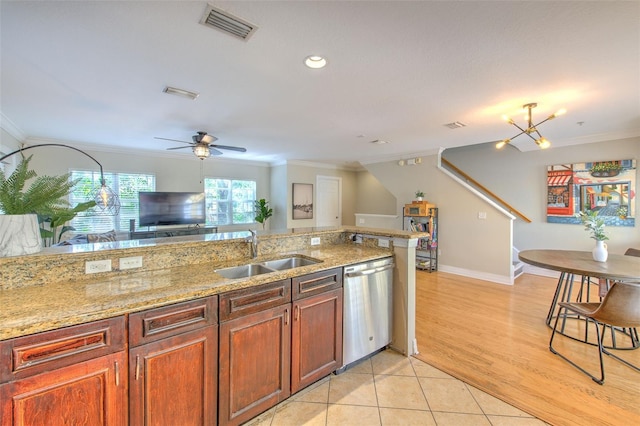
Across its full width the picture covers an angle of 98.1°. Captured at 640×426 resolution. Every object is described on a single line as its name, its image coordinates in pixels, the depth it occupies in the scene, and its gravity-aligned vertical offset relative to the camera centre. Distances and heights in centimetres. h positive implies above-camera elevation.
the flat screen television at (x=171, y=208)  559 +10
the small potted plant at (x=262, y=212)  713 +0
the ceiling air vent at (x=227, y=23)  158 +113
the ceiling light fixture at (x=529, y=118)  295 +105
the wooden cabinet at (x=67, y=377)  104 -66
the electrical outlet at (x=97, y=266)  167 -32
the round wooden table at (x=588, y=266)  239 -54
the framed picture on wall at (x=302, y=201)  729 +29
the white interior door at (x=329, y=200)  783 +33
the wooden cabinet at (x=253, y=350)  158 -84
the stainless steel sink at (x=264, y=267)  206 -43
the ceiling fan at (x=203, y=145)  392 +98
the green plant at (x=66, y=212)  165 +1
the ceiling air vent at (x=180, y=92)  262 +117
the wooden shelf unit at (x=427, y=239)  545 -52
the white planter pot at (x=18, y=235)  149 -12
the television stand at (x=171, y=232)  567 -41
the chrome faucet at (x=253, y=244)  225 -26
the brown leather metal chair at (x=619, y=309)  214 -79
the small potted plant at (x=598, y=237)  283 -28
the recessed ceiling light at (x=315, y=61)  205 +114
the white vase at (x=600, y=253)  283 -45
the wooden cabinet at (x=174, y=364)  130 -76
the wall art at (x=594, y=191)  434 +31
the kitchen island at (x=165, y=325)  112 -56
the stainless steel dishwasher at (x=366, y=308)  223 -82
